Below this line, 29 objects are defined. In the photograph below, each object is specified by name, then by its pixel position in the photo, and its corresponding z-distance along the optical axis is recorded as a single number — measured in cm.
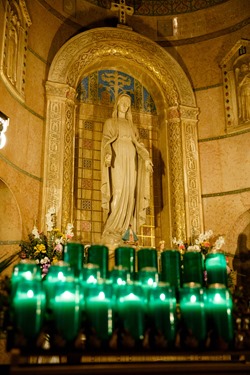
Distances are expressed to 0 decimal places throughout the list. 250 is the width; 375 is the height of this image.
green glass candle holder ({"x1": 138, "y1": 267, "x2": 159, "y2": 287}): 251
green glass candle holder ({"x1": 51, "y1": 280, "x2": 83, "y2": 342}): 217
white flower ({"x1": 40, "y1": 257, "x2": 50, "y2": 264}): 560
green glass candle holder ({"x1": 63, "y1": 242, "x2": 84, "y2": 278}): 270
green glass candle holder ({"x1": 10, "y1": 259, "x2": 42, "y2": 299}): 229
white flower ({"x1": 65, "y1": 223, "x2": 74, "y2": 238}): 626
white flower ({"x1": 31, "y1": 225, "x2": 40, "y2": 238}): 601
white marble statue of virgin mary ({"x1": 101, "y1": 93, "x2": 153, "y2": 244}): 692
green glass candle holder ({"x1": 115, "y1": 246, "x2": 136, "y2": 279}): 277
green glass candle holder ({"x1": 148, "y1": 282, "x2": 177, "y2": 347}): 229
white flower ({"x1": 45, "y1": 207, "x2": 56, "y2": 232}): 637
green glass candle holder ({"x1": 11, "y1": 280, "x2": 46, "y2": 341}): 211
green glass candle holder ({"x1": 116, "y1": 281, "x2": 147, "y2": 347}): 225
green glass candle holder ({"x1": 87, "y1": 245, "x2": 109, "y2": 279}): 271
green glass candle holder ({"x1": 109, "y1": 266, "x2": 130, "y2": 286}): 245
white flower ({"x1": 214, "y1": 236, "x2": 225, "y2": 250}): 676
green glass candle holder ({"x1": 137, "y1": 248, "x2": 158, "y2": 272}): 280
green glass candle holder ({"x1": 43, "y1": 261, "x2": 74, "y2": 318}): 229
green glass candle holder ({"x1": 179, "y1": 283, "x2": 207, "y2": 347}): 232
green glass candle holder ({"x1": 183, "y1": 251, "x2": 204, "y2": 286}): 277
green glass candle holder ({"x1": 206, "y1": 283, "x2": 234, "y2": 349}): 233
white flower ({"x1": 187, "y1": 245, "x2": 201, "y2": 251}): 647
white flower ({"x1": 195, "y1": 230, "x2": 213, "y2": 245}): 687
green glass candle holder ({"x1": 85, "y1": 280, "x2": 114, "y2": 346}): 222
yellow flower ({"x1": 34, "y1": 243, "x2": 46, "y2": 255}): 578
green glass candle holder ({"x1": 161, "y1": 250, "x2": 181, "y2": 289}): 278
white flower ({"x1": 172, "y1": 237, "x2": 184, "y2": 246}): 702
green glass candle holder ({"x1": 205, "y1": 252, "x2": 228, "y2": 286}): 272
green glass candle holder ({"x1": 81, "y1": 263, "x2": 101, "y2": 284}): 243
